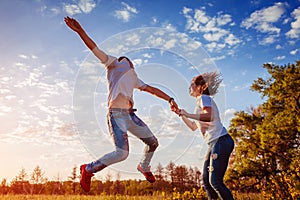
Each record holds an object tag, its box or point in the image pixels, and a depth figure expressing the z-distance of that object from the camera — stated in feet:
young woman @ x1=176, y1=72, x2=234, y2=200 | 17.58
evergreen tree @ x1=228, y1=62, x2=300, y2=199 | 54.75
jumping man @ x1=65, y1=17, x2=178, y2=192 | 16.42
